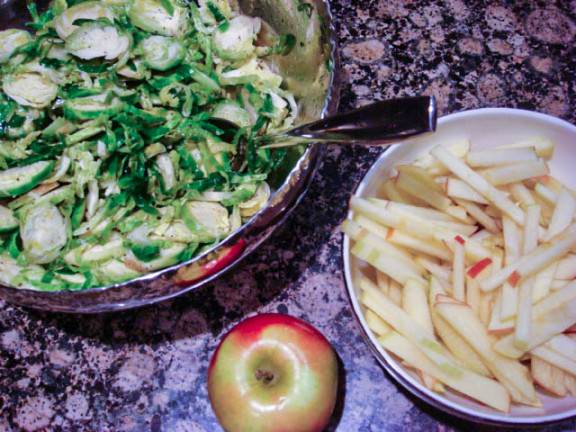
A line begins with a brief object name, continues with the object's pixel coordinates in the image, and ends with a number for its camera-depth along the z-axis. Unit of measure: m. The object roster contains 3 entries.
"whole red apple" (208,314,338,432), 0.33
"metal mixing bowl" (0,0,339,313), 0.30
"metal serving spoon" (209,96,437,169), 0.29
